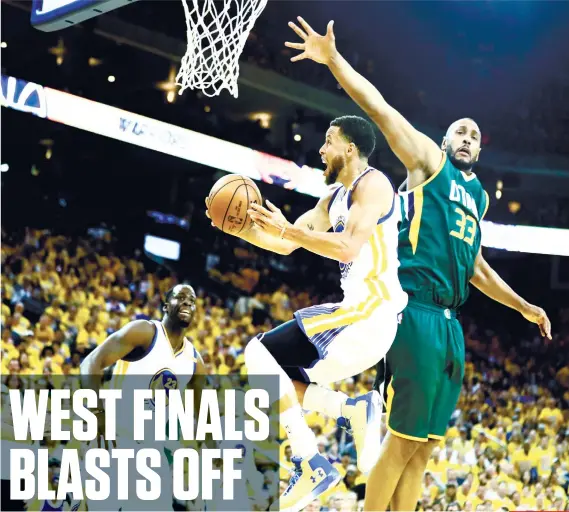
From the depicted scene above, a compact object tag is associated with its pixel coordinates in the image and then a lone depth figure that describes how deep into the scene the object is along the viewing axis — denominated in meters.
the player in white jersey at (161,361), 6.35
